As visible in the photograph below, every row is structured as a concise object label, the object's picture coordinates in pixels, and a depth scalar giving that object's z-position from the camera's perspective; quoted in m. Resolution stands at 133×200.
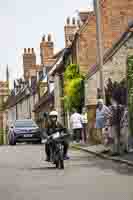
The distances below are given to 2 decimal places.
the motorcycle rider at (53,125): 17.11
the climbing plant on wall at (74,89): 39.47
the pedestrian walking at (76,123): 30.48
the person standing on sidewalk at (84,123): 32.47
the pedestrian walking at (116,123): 20.25
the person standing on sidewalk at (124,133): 20.53
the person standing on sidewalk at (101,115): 20.80
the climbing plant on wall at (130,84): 19.62
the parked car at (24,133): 35.94
